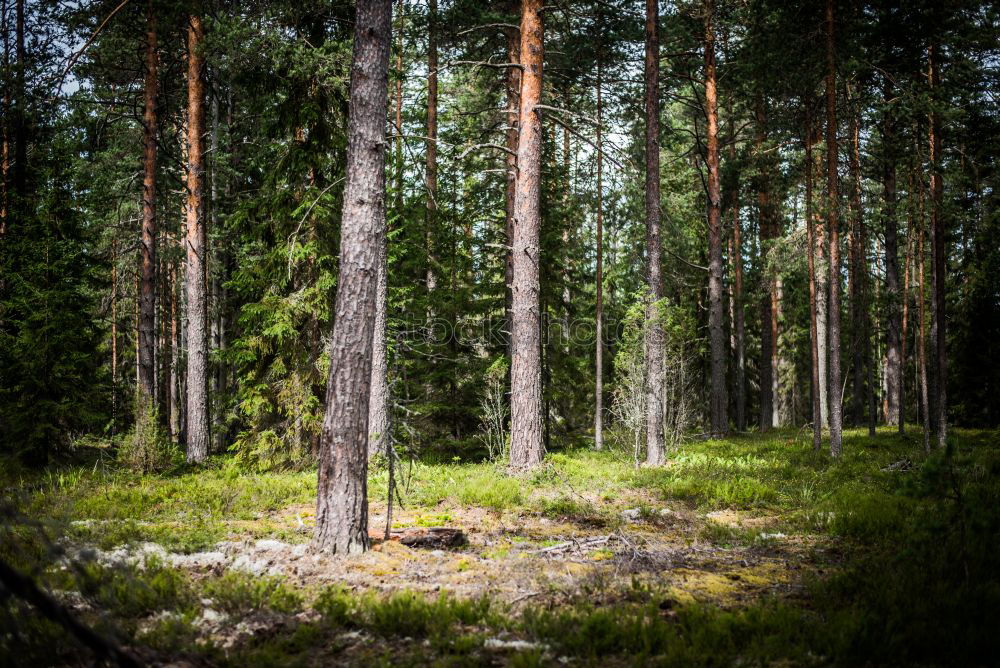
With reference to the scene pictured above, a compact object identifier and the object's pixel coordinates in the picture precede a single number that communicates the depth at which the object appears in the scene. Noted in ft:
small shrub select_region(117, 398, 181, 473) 38.70
